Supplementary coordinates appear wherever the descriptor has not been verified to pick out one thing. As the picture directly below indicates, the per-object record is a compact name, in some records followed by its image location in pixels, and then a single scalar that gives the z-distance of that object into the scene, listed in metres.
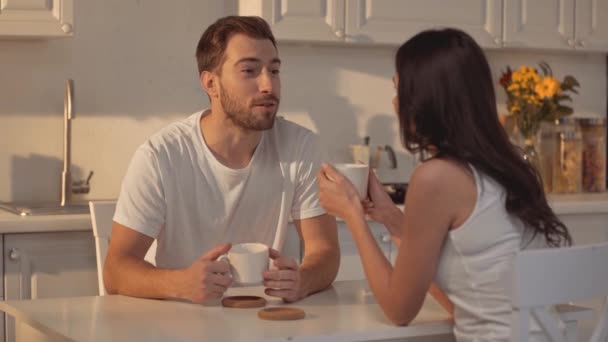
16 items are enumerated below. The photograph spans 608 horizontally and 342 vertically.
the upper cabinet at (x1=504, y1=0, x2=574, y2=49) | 4.17
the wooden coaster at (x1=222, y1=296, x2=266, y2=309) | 2.08
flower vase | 4.25
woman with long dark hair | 1.90
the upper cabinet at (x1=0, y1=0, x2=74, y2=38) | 3.38
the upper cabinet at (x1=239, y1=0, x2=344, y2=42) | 3.77
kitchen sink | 3.42
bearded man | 2.56
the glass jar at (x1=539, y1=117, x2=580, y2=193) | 4.44
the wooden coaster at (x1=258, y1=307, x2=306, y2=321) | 1.95
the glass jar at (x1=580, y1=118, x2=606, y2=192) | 4.49
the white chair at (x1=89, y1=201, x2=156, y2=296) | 2.70
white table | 1.82
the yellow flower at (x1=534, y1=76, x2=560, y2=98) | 4.20
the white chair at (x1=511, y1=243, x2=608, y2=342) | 1.70
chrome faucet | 3.69
